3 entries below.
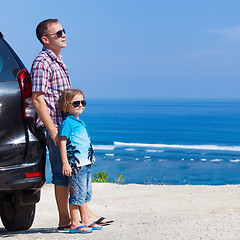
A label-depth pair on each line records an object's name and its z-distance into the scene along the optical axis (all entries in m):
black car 6.03
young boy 6.70
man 6.61
